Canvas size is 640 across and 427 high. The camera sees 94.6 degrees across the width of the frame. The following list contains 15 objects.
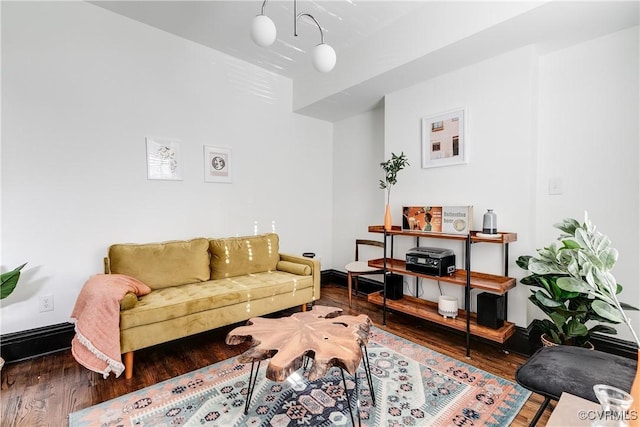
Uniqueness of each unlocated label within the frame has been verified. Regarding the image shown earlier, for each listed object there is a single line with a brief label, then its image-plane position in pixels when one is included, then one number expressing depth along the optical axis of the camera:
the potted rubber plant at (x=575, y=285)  0.98
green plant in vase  2.98
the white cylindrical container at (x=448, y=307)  2.49
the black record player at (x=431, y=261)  2.48
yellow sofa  2.09
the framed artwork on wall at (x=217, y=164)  3.20
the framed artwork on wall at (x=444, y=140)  2.70
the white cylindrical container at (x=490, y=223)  2.33
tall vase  2.98
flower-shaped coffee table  1.30
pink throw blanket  1.89
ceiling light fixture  1.72
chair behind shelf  3.37
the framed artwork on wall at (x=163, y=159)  2.84
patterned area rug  1.58
